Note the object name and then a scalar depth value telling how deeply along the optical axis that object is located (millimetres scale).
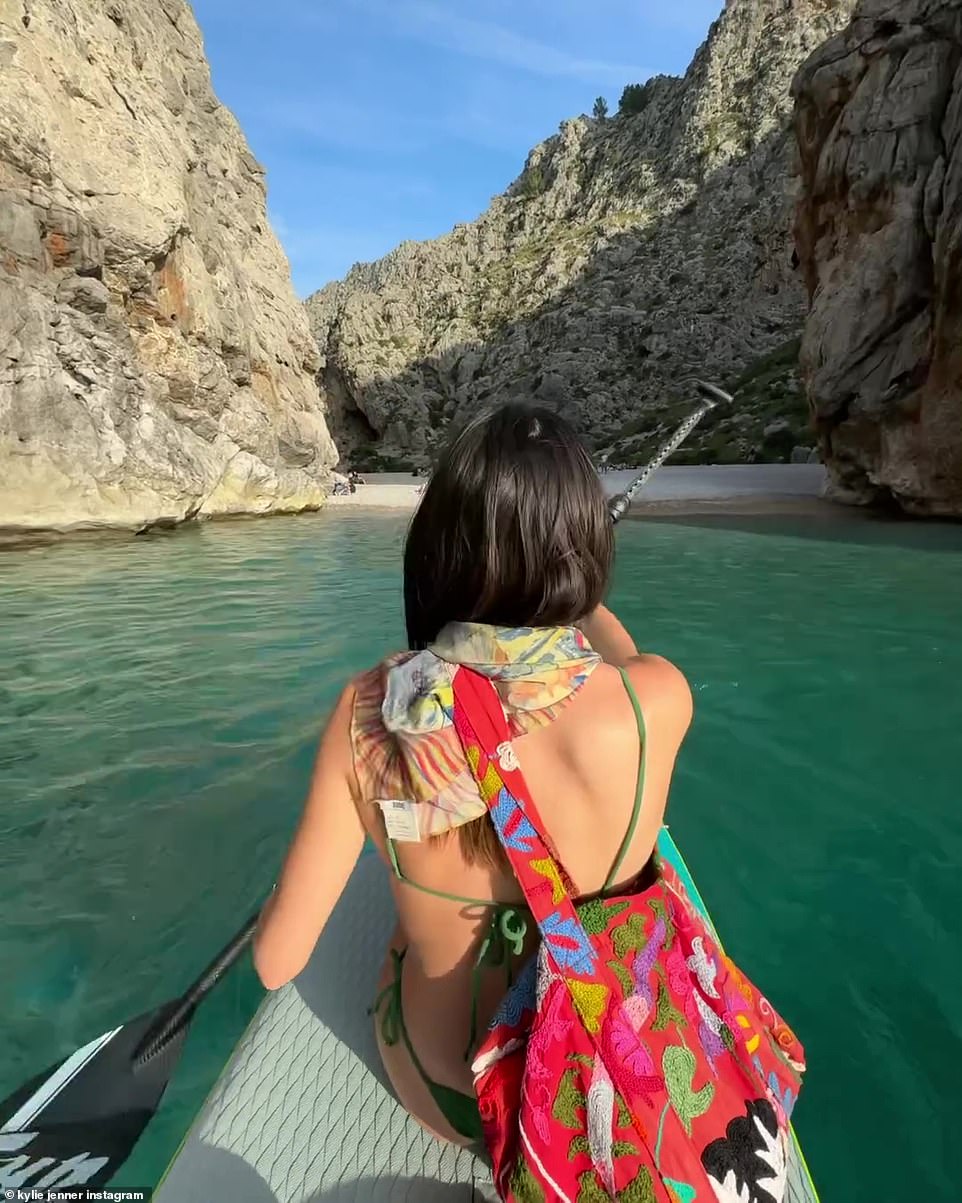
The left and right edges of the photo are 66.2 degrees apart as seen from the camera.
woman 1064
